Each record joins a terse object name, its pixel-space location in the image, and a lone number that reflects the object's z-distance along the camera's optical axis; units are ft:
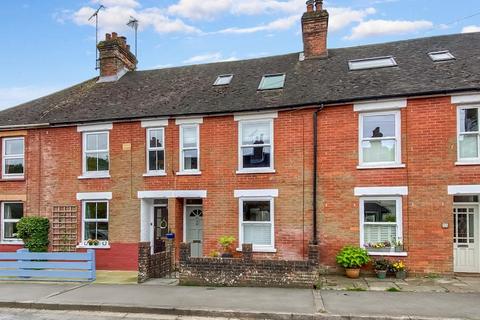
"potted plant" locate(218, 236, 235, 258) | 42.96
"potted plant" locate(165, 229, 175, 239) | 45.21
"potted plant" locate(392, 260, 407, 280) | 38.42
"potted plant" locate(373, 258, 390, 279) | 38.42
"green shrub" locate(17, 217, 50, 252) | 47.60
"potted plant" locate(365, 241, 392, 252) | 39.93
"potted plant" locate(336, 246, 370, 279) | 38.45
